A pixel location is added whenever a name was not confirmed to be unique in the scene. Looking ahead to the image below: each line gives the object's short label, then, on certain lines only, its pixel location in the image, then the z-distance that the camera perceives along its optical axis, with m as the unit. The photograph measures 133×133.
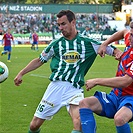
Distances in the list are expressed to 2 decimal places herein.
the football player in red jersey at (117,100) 9.47
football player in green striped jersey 11.06
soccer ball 13.29
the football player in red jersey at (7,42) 45.72
